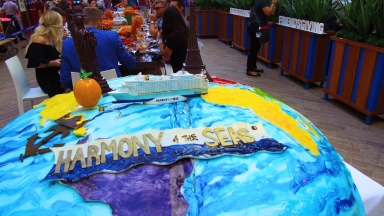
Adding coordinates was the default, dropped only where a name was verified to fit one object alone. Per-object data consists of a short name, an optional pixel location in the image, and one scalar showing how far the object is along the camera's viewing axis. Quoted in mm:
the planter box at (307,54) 5343
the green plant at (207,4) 10473
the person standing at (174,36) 3738
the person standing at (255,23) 5809
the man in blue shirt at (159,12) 4836
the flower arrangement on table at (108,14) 6524
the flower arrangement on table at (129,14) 6234
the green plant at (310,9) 5078
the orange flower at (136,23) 4602
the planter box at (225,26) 9453
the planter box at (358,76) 3979
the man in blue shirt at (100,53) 2953
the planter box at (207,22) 10727
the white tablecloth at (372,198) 1730
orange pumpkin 1384
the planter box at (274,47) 6684
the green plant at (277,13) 6359
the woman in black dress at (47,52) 3793
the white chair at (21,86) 3812
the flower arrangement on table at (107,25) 5217
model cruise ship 1409
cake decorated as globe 949
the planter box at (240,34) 8188
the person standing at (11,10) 11266
